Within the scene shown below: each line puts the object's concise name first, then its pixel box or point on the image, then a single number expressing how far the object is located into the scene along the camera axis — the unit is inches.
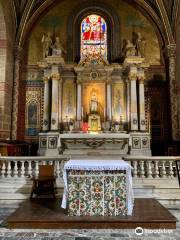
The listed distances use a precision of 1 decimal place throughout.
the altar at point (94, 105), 480.7
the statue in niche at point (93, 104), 510.6
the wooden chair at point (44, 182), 265.0
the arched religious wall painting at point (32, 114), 545.3
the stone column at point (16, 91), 519.8
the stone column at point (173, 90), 513.0
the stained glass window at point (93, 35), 583.2
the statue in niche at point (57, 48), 520.5
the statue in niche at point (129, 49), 523.5
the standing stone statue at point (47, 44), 533.6
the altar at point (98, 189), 209.9
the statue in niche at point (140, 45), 529.3
